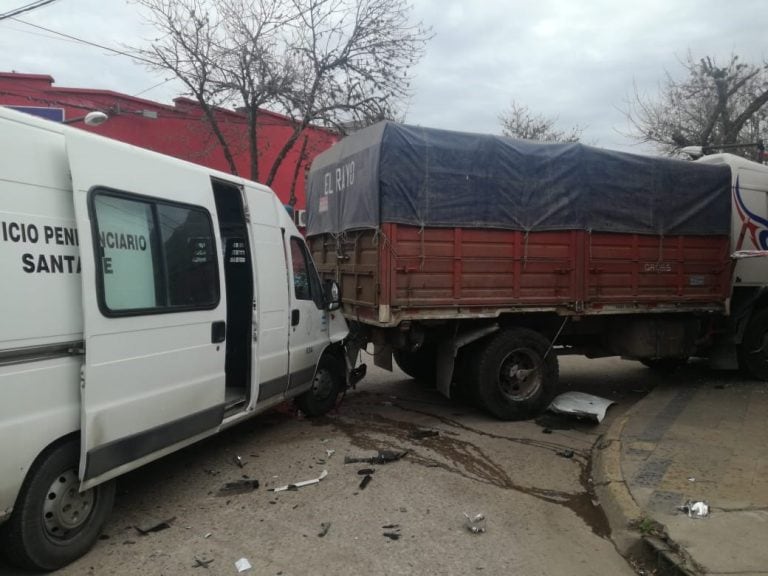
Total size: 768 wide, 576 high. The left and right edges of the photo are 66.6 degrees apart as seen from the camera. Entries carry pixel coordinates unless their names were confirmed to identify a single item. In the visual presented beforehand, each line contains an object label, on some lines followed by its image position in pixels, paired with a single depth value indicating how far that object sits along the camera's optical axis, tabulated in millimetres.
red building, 14227
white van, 3021
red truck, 6016
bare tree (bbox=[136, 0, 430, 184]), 14203
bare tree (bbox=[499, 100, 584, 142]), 29969
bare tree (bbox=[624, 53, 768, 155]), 17609
